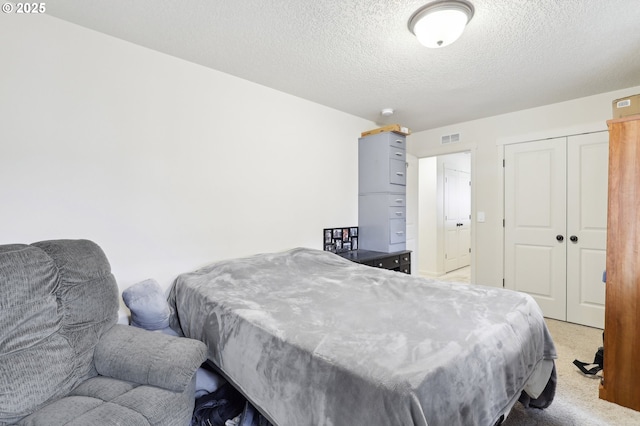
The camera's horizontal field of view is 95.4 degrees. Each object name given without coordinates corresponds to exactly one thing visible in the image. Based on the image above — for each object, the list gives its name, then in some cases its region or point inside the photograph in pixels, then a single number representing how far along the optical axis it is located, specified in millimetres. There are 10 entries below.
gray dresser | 3432
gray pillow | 1789
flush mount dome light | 1659
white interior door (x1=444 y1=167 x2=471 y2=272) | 5574
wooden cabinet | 1808
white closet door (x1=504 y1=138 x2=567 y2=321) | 3311
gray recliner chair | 1128
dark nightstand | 3057
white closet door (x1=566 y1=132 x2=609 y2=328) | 3041
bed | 957
